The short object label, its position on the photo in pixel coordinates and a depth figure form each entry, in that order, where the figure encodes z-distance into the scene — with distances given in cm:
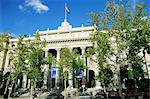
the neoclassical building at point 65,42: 2862
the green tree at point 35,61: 1997
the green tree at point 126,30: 1625
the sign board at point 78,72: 2102
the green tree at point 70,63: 2071
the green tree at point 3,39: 2304
